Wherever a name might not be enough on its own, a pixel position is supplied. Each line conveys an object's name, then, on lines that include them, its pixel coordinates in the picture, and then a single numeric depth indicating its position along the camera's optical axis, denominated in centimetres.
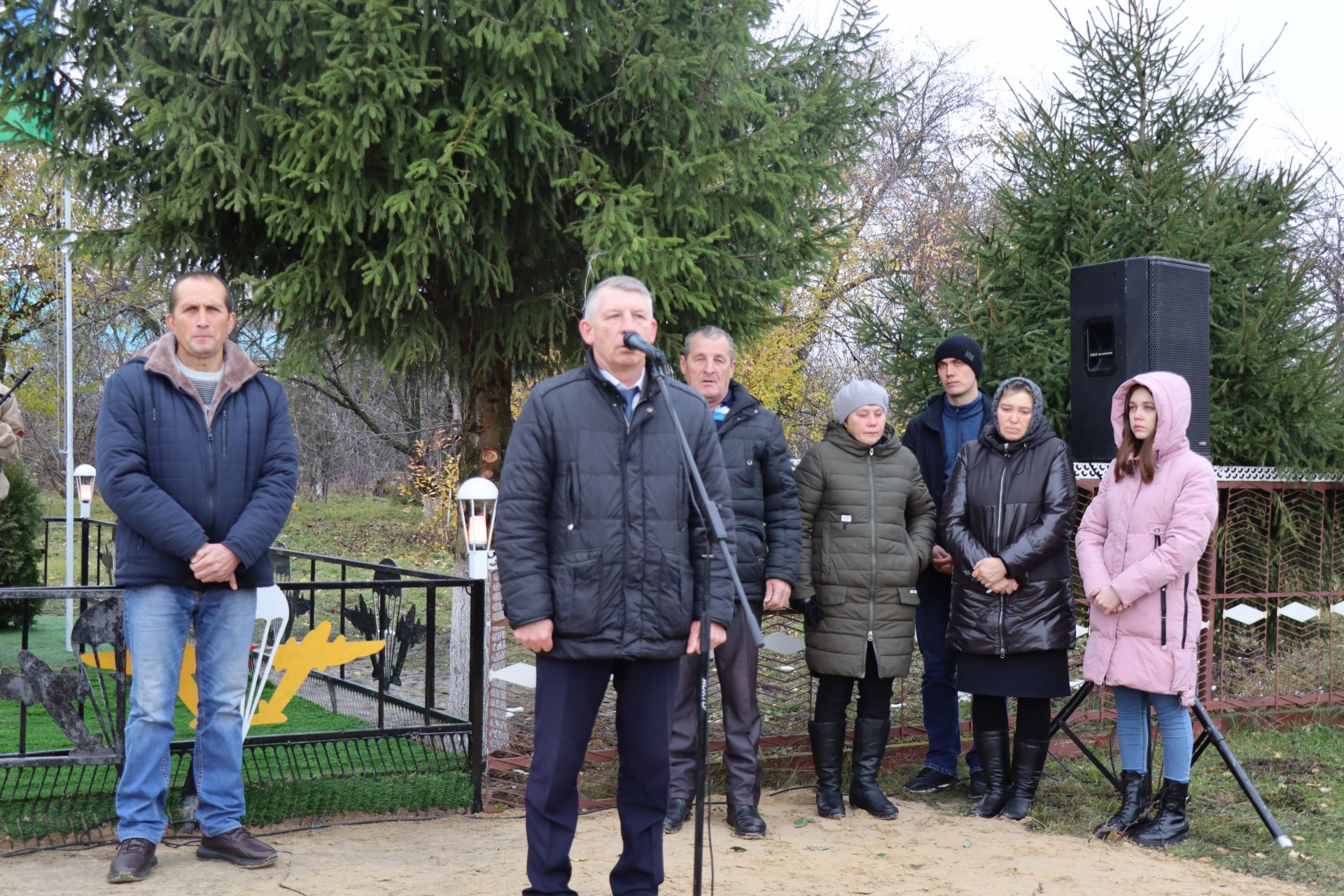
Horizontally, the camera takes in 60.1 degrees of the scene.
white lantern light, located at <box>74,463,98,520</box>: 953
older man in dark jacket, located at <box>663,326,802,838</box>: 454
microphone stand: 290
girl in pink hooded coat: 442
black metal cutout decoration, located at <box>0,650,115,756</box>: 421
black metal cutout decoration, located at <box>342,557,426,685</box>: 519
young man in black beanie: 528
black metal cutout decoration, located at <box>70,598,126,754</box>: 430
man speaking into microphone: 327
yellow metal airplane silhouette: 453
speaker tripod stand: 442
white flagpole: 845
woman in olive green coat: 475
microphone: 304
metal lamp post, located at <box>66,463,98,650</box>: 907
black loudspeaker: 535
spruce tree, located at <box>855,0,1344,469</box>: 678
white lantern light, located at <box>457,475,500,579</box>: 514
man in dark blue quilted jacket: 385
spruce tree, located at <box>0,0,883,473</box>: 568
